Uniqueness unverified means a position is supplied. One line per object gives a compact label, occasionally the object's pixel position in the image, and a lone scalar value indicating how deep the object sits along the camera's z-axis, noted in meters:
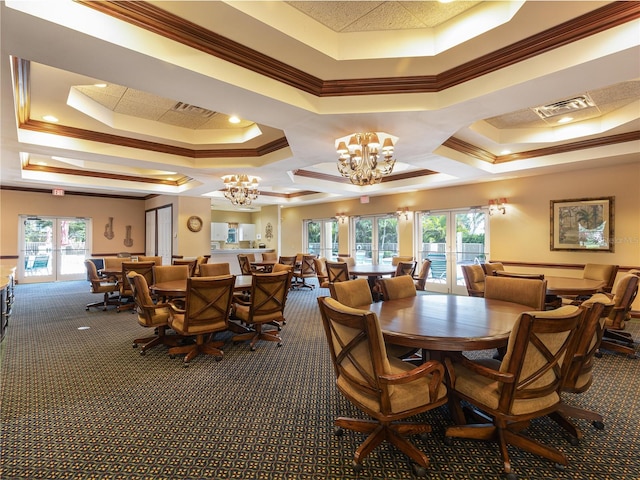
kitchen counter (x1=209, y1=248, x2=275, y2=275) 9.56
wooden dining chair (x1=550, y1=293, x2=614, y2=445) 1.93
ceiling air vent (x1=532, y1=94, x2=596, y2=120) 3.87
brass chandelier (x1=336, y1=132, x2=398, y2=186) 3.74
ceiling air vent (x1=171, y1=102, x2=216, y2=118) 4.09
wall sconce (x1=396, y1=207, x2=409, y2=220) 8.61
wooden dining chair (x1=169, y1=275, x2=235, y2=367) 3.26
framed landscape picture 5.54
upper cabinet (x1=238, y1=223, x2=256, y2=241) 12.78
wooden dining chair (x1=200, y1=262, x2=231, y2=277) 5.10
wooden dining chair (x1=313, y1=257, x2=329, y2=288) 6.57
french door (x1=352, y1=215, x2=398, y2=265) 9.23
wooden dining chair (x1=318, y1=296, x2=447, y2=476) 1.68
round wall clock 9.30
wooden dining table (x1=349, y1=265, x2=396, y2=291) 5.70
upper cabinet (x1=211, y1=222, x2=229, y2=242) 11.21
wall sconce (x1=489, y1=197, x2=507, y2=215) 6.81
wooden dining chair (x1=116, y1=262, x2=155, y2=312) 5.43
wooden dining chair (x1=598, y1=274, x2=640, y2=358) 3.38
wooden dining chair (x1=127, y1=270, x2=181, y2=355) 3.53
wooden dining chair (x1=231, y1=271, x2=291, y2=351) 3.78
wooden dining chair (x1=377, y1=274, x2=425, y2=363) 2.85
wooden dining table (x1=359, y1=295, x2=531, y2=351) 1.86
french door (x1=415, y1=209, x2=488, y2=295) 7.48
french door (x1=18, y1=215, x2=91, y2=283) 9.29
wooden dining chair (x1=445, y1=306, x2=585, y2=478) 1.65
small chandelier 6.22
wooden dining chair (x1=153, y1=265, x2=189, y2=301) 4.53
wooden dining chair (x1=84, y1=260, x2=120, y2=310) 6.00
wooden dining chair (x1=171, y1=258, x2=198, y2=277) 5.82
